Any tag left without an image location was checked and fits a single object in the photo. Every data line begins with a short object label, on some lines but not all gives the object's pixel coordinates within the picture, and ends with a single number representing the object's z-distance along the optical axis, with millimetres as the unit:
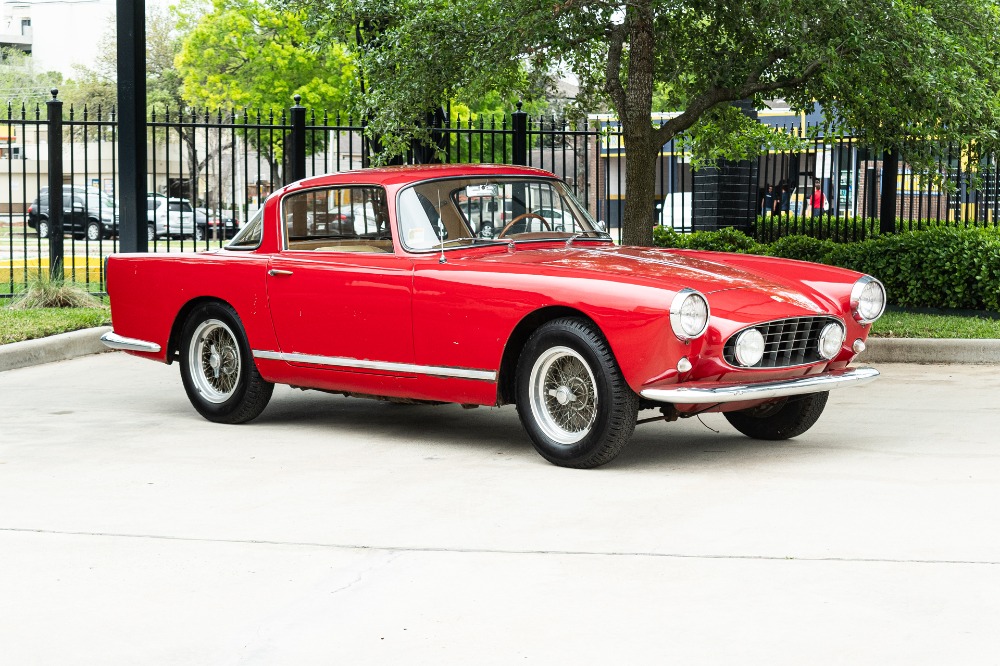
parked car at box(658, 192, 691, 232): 26667
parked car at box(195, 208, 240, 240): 37406
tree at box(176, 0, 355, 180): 38812
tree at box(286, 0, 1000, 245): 9781
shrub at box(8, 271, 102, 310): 13383
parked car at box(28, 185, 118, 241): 35031
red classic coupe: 6285
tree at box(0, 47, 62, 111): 85125
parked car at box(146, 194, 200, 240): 37000
